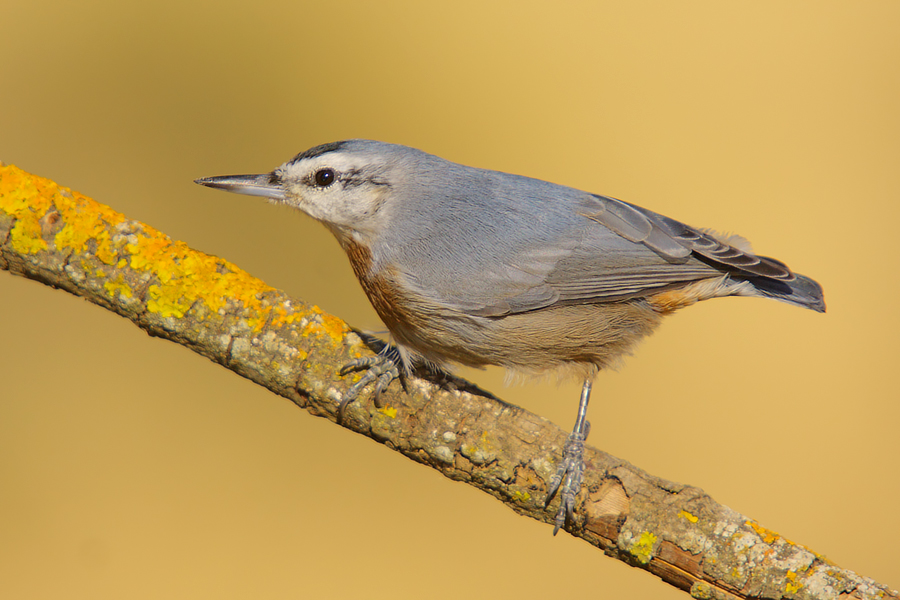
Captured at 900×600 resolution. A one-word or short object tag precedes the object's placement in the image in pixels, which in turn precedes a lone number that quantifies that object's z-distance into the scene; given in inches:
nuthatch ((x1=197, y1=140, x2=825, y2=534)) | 115.4
